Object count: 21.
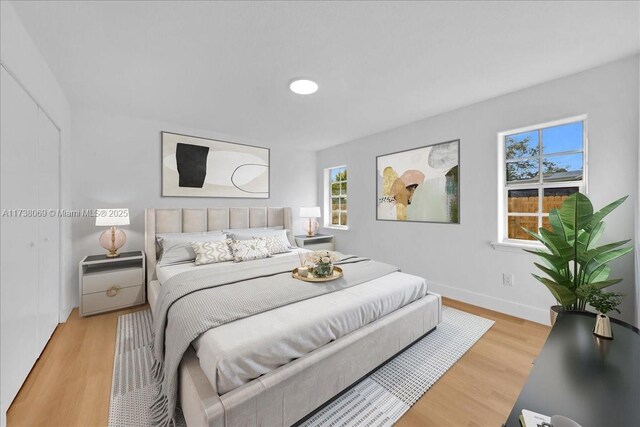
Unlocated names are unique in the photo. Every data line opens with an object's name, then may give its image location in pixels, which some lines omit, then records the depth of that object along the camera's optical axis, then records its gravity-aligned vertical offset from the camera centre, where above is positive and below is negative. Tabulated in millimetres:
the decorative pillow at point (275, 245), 3320 -459
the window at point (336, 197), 4988 +286
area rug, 1530 -1236
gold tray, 2116 -574
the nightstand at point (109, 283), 2789 -848
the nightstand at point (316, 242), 4461 -576
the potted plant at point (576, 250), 1946 -306
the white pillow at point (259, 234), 3488 -336
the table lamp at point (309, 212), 4559 -24
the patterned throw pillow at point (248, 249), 2977 -473
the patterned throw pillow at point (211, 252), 2828 -477
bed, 1231 -861
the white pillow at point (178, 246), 2898 -424
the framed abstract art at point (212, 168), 3578 +661
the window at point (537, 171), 2508 +429
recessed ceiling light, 2447 +1252
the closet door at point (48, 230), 2074 -183
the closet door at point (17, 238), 1512 -189
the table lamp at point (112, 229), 2869 -229
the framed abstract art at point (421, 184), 3305 +389
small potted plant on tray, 2201 -476
